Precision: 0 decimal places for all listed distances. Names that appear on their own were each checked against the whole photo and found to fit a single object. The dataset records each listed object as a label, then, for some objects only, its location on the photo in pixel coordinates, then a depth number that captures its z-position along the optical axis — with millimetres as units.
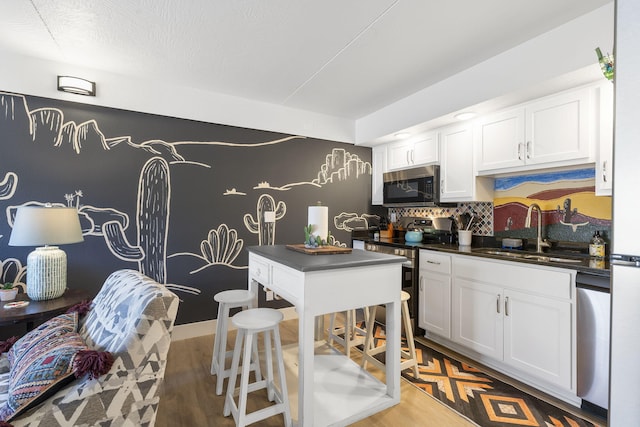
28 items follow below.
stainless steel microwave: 3146
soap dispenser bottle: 2133
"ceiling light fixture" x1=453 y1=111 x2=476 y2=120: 2642
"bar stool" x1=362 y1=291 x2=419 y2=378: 2191
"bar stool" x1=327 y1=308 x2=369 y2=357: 2521
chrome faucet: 2513
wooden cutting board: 2021
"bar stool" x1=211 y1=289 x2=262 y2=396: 2076
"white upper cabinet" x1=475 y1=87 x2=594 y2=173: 2033
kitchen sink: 2094
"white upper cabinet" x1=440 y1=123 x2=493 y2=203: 2799
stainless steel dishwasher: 1721
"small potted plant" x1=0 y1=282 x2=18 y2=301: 2057
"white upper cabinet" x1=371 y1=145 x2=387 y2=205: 3932
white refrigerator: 1012
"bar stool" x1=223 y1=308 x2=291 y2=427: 1590
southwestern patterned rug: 1779
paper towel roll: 2215
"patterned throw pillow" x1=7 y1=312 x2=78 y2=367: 1374
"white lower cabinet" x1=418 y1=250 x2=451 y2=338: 2643
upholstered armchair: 1074
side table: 1783
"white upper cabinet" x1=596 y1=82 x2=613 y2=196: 1898
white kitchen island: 1621
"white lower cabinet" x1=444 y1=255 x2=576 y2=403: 1892
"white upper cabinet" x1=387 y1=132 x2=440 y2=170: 3180
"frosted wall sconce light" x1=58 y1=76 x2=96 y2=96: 2484
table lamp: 1918
